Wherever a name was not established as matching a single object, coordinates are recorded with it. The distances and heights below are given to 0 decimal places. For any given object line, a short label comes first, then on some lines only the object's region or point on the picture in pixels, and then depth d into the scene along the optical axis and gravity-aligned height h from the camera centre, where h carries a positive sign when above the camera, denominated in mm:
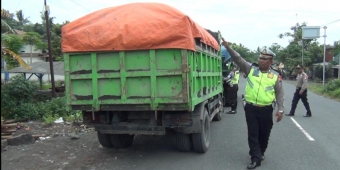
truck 5043 +67
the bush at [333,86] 20814 -1035
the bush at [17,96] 10141 -686
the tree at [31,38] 22031 +2588
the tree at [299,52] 42938 +2509
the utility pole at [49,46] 14117 +1311
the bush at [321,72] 37938 -222
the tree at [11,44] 10338 +1292
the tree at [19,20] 41209 +8062
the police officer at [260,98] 5254 -438
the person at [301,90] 10672 -662
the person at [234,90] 11953 -690
